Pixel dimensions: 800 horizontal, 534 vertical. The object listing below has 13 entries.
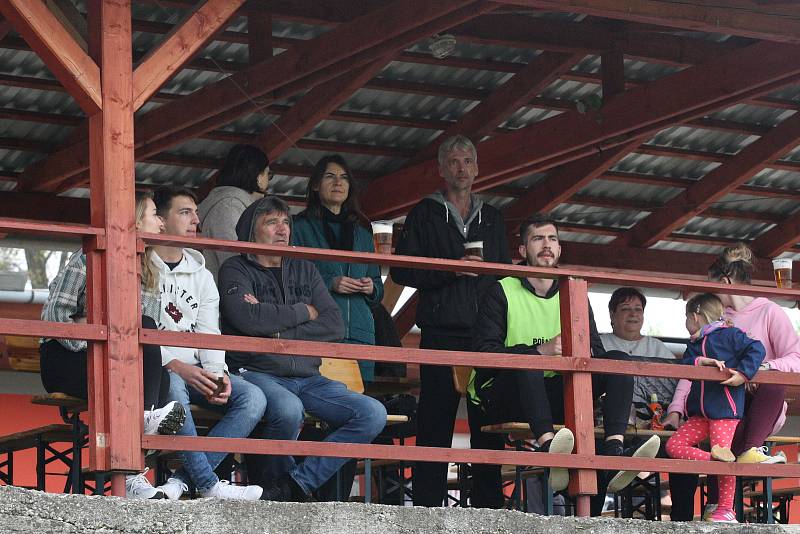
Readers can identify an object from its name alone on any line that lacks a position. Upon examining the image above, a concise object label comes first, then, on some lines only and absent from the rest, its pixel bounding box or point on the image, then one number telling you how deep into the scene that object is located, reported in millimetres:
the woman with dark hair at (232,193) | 16609
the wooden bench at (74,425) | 14430
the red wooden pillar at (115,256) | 13352
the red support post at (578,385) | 14883
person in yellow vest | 15125
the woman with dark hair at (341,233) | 16875
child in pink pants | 15602
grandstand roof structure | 20125
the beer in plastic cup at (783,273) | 16797
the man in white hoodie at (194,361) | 14187
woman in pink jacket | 16078
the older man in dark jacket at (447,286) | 16359
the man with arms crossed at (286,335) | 14961
